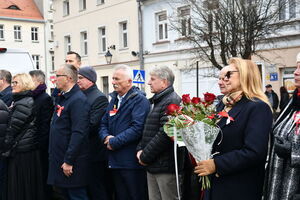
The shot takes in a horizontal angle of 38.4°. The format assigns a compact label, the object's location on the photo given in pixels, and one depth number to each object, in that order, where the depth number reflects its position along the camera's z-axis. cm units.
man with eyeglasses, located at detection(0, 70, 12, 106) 657
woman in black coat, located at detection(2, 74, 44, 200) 553
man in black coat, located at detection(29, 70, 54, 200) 576
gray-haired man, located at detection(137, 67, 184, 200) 444
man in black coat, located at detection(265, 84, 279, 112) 1659
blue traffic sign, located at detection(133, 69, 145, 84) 1513
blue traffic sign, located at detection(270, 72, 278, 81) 1831
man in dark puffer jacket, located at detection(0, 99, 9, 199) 509
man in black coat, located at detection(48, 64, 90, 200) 486
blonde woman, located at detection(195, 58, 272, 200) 328
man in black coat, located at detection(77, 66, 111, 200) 554
